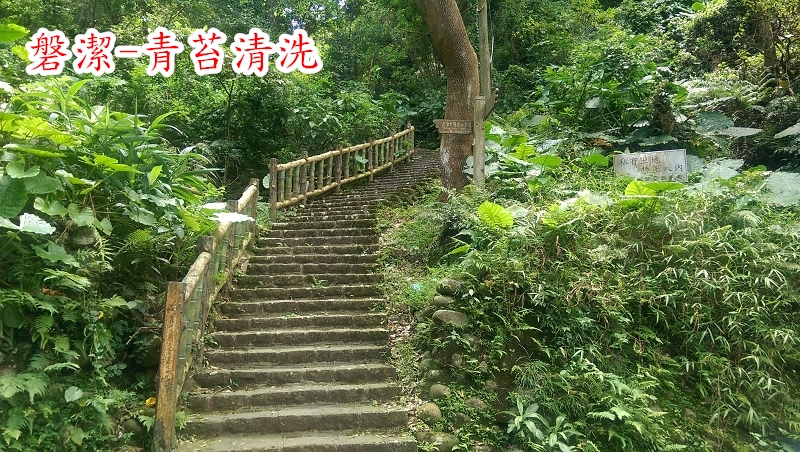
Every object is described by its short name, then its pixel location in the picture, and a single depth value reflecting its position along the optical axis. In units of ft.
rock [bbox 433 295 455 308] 15.11
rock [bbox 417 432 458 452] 12.50
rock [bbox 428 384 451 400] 13.55
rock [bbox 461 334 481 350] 14.10
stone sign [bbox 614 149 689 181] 19.10
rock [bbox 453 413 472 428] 12.94
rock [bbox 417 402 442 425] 13.14
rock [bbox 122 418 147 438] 12.08
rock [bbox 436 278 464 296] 15.28
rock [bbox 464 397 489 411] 13.19
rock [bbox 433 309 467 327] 14.44
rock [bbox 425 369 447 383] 14.00
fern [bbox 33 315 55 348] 11.22
